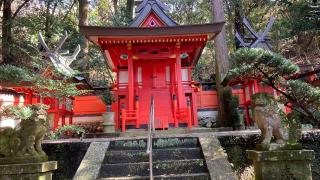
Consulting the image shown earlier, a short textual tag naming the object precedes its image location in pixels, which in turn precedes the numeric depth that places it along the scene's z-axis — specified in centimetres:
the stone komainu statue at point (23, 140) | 375
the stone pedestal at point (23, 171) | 365
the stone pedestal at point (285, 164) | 367
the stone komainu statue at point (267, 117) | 376
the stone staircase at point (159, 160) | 441
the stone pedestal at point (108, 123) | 836
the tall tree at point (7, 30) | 1211
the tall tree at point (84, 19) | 1296
